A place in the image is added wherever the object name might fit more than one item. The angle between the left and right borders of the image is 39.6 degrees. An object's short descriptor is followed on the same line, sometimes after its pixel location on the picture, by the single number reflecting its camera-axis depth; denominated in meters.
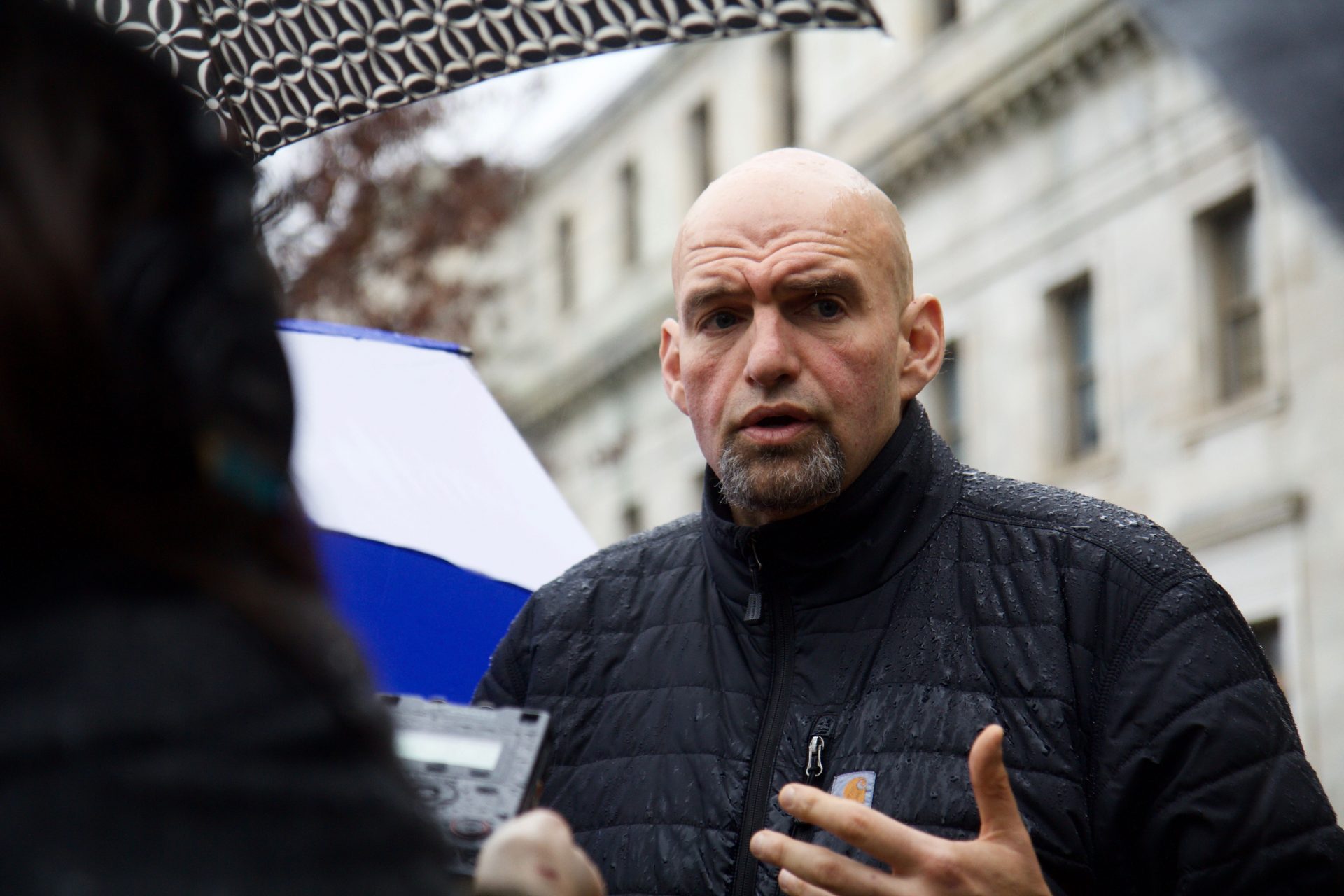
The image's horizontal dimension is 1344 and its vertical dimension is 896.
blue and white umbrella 3.90
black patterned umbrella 2.86
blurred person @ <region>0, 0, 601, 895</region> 1.02
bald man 2.81
